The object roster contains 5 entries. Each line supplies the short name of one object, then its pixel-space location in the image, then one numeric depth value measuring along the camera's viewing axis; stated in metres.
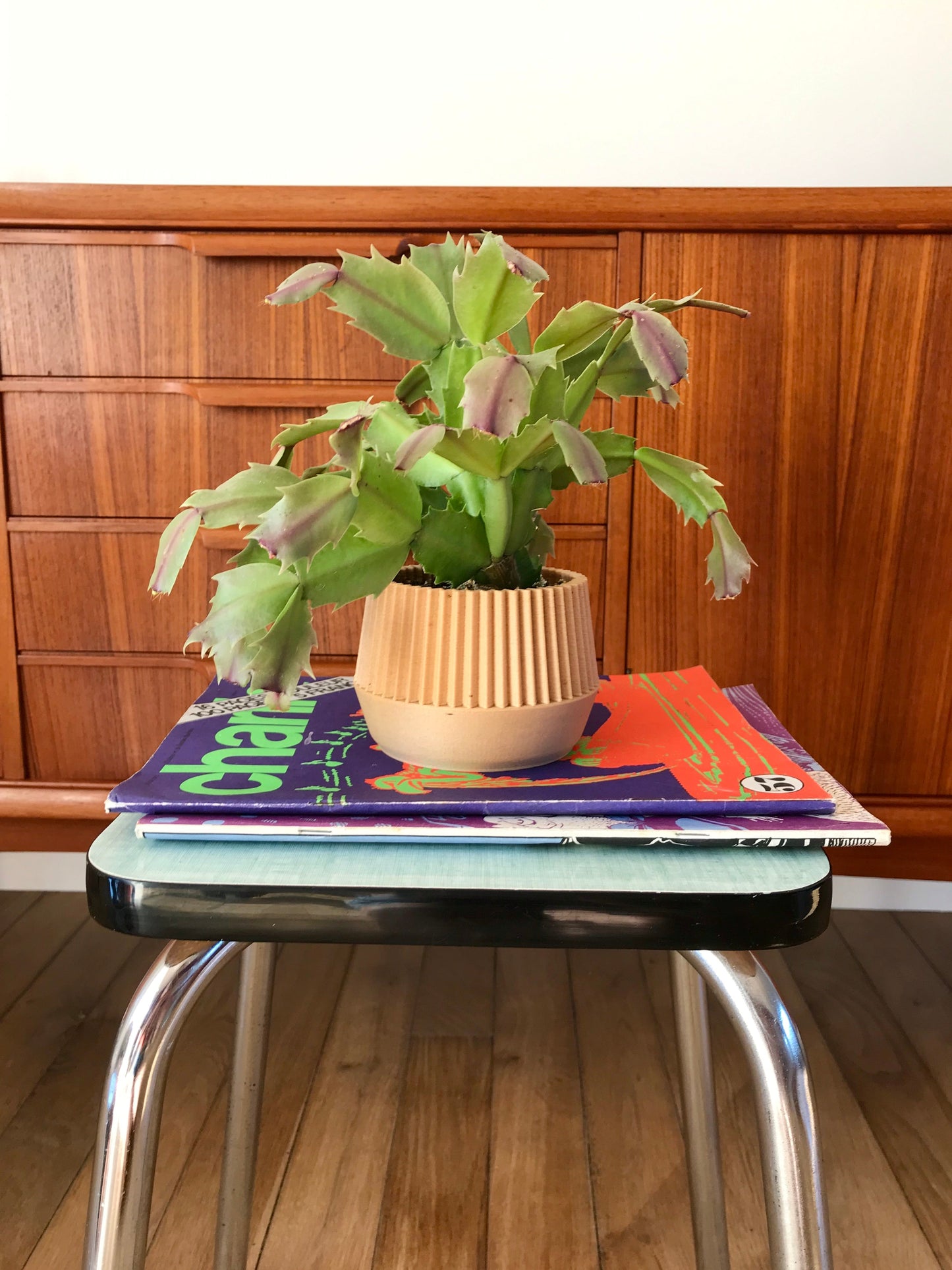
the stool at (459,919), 0.39
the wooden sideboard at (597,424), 1.00
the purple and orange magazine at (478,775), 0.44
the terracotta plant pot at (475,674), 0.46
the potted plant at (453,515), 0.41
